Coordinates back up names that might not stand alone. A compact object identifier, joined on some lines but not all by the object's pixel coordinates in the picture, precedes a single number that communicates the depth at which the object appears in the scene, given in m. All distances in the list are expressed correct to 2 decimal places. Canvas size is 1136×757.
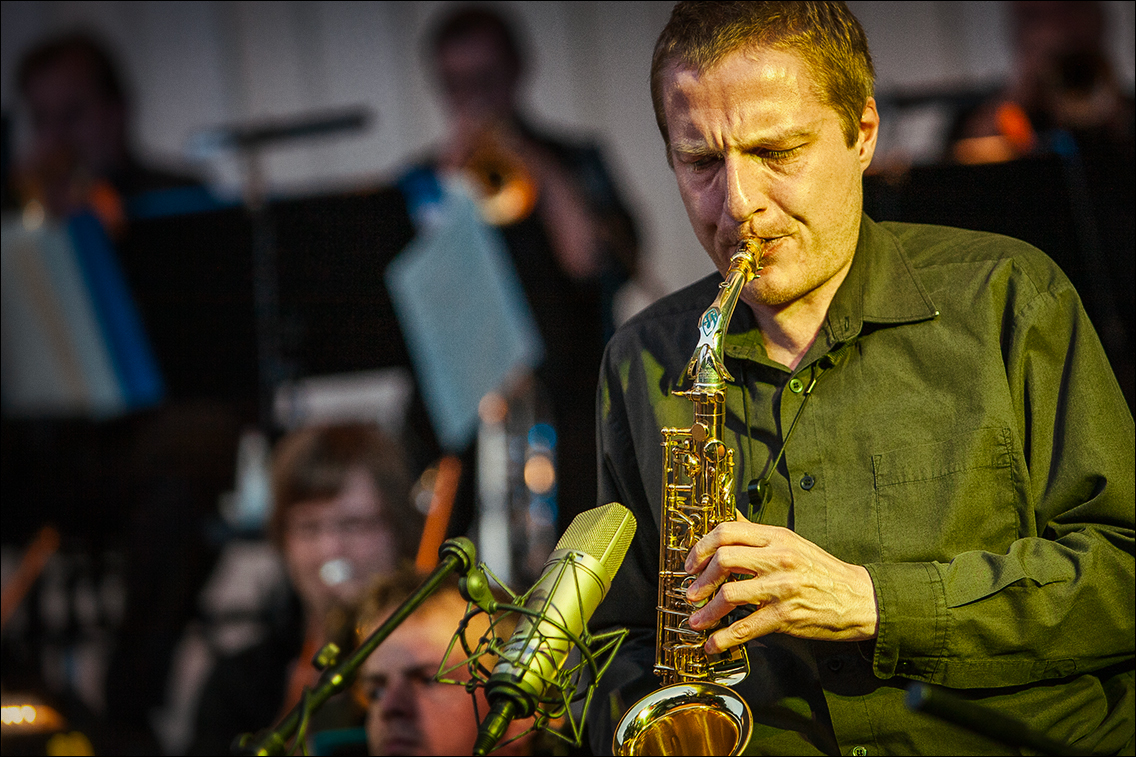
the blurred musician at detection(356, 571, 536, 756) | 4.38
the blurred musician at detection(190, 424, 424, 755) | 5.31
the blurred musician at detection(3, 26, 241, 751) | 6.47
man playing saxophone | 3.86
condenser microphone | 3.75
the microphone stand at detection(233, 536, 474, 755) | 3.76
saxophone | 3.93
